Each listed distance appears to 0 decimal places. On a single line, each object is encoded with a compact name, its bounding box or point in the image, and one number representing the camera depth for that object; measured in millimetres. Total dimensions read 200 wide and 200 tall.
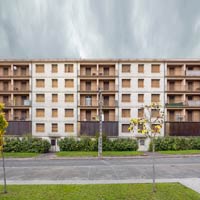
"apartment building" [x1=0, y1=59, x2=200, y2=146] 27688
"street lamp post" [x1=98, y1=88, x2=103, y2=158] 19898
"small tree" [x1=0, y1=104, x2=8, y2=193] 6976
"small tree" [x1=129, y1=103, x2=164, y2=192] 6562
